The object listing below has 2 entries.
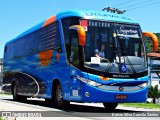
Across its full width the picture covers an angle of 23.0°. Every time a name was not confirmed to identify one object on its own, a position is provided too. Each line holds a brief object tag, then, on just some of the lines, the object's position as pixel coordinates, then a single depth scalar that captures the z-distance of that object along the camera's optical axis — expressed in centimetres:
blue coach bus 1358
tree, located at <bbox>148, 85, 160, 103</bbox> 3644
